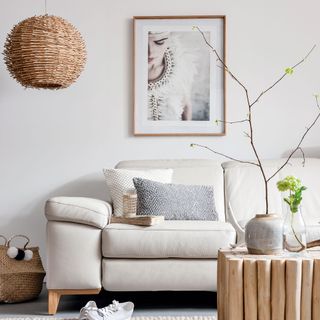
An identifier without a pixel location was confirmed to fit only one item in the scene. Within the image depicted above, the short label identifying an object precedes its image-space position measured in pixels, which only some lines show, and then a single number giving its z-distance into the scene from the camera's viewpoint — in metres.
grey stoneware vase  2.63
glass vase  2.67
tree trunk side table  2.46
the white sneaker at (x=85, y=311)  3.03
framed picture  5.02
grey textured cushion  4.17
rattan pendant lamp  4.39
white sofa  3.76
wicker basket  4.12
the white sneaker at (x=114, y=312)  3.00
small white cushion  4.42
